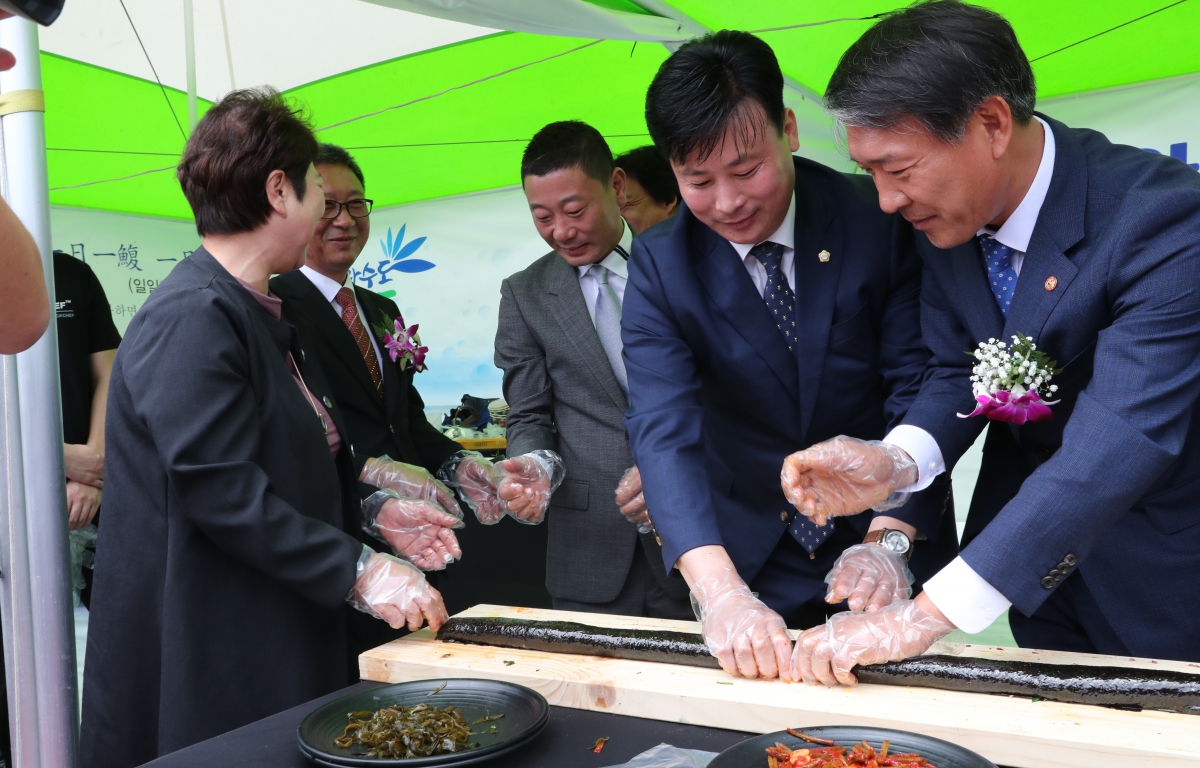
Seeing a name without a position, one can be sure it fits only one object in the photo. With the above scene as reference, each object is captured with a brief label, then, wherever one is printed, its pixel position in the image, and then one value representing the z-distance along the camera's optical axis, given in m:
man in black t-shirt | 3.00
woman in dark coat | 1.75
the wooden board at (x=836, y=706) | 1.19
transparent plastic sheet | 1.21
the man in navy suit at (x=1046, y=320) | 1.41
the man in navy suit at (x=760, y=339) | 1.80
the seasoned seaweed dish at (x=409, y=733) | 1.26
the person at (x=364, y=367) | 2.57
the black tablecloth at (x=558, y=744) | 1.29
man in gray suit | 2.69
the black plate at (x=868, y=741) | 1.10
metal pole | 1.84
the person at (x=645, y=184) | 3.65
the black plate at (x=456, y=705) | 1.20
